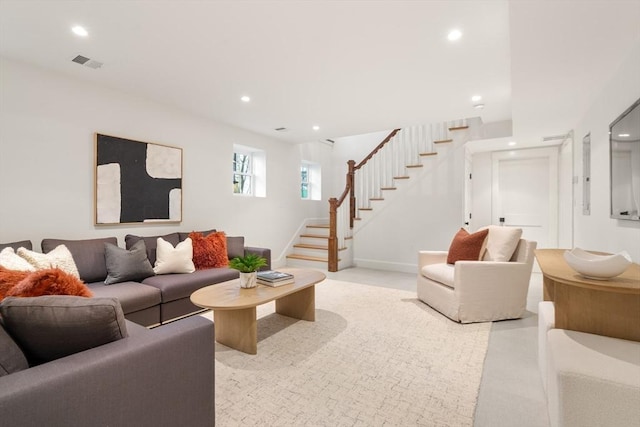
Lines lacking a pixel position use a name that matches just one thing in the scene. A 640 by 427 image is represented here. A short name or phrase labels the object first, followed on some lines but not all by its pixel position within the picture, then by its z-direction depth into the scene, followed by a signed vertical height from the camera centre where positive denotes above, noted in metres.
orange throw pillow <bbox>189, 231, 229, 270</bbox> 3.53 -0.44
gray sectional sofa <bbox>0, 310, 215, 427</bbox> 0.89 -0.59
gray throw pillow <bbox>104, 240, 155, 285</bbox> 2.84 -0.49
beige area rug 1.62 -1.07
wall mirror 1.83 +0.35
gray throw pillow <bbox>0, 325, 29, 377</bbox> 0.96 -0.47
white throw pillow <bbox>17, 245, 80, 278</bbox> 2.25 -0.35
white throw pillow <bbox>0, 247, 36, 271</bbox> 2.05 -0.34
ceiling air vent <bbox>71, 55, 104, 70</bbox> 2.61 +1.37
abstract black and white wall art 3.18 +0.38
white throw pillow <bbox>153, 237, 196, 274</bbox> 3.18 -0.48
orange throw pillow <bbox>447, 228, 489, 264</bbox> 3.16 -0.34
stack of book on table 2.66 -0.58
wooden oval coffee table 2.18 -0.64
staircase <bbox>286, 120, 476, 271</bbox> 5.21 +0.57
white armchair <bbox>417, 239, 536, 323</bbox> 2.88 -0.71
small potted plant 2.55 -0.46
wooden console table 1.47 -0.47
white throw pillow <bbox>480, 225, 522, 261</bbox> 2.99 -0.29
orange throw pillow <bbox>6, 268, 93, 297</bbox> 1.20 -0.30
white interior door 4.83 +0.40
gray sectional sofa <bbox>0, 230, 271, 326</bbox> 2.56 -0.66
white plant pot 2.56 -0.56
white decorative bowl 1.41 -0.24
